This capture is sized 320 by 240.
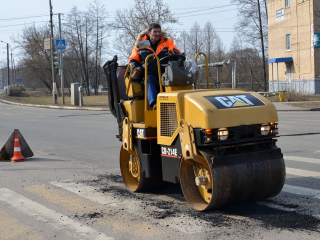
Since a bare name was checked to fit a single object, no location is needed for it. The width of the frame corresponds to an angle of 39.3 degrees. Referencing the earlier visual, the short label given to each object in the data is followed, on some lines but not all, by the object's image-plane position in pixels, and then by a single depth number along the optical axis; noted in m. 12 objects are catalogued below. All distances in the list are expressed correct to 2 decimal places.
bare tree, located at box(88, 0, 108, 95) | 60.50
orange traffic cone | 10.12
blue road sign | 32.61
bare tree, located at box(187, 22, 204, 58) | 85.09
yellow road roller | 5.15
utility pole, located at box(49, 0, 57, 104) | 36.26
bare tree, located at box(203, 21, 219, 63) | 86.69
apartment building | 41.03
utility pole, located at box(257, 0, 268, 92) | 49.07
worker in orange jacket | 6.22
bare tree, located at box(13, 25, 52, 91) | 62.59
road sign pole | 34.02
